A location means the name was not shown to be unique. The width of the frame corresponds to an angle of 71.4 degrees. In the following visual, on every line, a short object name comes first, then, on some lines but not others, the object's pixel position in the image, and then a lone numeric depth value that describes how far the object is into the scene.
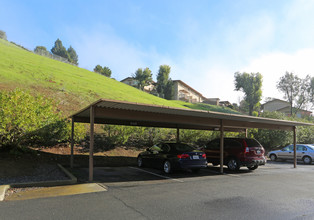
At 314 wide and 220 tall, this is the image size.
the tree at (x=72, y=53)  118.12
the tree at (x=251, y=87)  61.59
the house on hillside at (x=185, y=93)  71.52
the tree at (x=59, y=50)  104.44
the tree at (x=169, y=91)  63.97
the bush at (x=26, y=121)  9.35
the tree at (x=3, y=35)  52.80
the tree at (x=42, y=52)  48.22
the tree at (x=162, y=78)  64.81
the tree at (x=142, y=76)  63.12
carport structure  8.03
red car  11.16
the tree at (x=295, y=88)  50.78
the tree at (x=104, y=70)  74.10
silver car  17.25
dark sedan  9.34
